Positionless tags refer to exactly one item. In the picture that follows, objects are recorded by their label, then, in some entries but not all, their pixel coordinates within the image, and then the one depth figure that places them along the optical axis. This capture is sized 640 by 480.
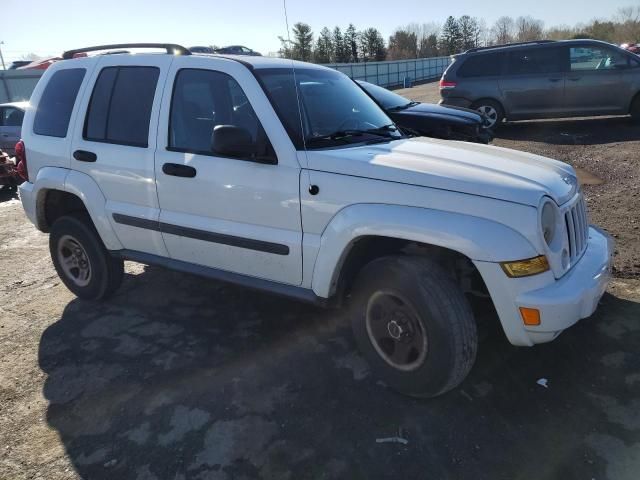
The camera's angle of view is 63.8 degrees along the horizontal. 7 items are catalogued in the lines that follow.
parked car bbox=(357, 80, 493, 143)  7.59
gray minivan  10.51
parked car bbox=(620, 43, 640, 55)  24.46
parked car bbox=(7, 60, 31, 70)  29.07
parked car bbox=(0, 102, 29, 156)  11.34
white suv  2.62
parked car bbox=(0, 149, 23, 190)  9.85
